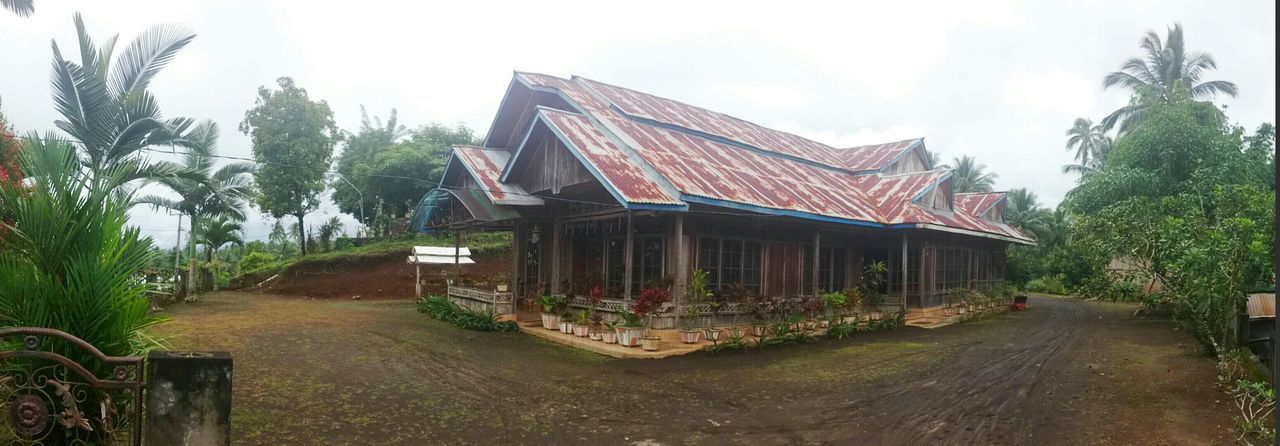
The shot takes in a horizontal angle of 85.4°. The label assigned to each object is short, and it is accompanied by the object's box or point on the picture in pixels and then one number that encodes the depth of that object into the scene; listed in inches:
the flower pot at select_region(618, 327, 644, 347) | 438.6
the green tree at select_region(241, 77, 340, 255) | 1119.0
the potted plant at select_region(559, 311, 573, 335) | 493.0
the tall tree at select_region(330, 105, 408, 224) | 1272.1
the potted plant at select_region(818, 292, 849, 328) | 532.6
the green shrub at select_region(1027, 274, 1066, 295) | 1258.6
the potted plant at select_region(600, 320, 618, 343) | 448.7
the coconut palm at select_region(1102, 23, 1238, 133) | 1234.0
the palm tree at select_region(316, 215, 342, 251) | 1224.8
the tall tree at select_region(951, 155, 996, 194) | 1680.6
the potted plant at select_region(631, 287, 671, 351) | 429.7
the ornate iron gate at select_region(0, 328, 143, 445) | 162.2
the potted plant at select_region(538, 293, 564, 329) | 522.9
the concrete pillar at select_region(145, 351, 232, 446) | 163.3
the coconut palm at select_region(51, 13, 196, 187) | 488.7
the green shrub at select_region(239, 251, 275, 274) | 1069.1
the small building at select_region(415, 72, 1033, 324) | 488.1
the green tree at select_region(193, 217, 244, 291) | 964.6
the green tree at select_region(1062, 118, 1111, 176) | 1763.0
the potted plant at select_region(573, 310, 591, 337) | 478.3
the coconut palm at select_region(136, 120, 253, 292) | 627.5
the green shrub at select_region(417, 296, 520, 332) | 542.0
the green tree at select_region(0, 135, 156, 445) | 181.9
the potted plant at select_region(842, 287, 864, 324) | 570.3
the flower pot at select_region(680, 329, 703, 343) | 449.0
